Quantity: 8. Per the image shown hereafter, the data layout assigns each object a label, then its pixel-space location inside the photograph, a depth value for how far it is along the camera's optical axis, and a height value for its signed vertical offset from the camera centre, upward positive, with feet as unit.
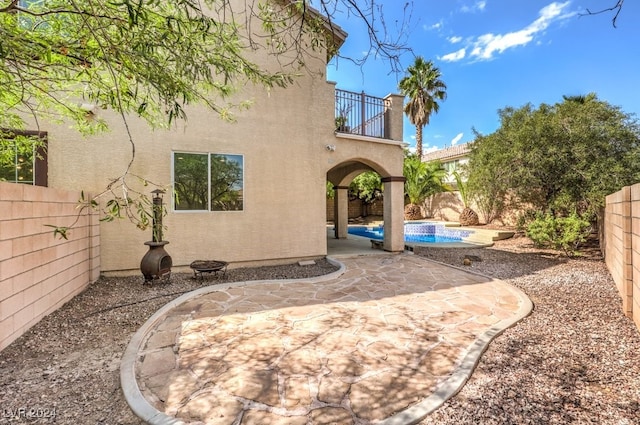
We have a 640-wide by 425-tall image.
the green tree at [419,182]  82.12 +7.74
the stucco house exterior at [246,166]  24.95 +4.11
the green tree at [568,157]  33.72 +6.55
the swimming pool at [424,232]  60.18 -5.29
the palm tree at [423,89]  84.84 +35.62
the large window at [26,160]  19.94 +3.63
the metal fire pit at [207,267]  24.96 -5.01
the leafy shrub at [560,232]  33.83 -2.72
